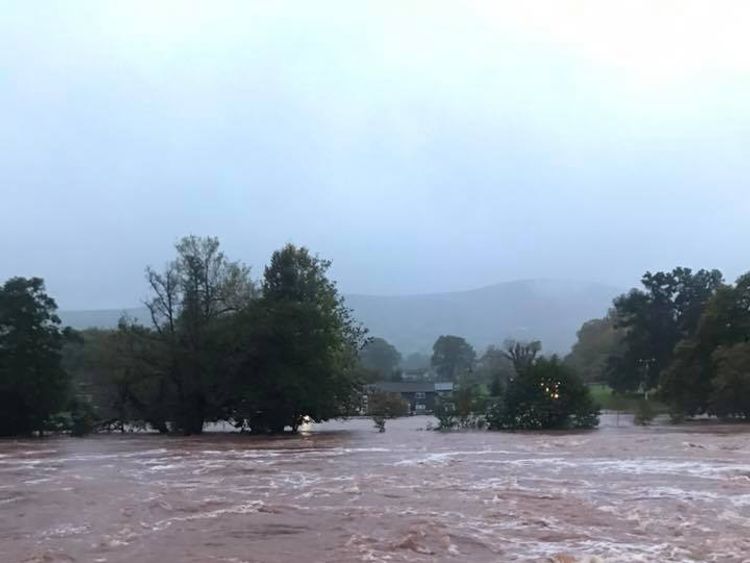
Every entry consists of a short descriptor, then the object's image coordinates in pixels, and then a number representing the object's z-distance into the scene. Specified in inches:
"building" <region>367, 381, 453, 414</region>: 3527.1
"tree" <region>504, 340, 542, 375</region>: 1489.9
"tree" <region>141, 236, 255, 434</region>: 1601.9
